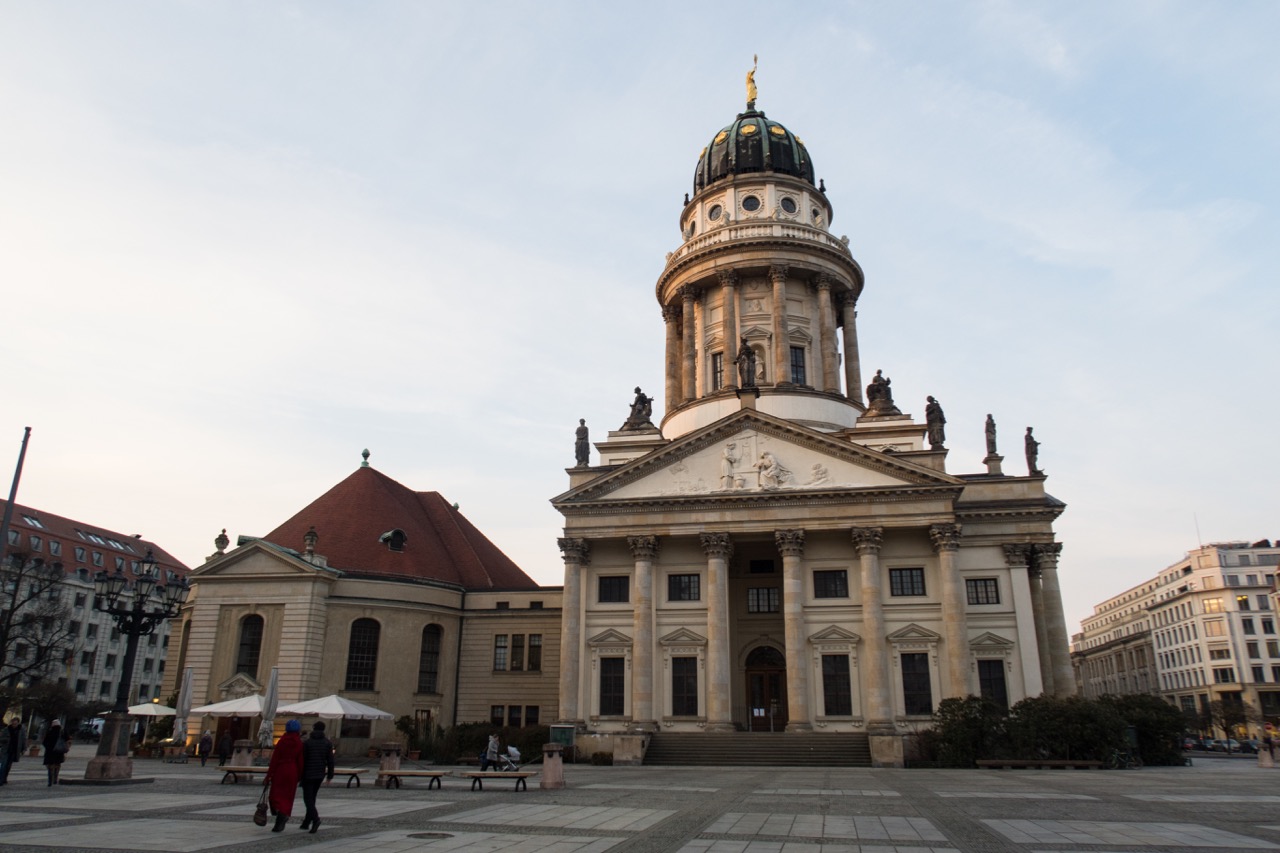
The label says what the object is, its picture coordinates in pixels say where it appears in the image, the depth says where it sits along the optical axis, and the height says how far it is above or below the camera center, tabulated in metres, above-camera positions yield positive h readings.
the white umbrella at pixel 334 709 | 29.66 +0.38
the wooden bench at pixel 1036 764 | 32.62 -1.27
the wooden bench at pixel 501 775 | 21.59 -1.21
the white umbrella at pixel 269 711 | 30.89 +0.29
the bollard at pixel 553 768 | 23.33 -1.11
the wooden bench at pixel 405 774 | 22.34 -1.25
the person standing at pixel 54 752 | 21.73 -0.78
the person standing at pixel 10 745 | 20.84 -0.66
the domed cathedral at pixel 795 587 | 40.81 +6.30
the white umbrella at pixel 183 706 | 35.22 +0.49
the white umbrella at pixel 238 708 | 32.09 +0.40
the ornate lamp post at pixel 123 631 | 22.72 +2.07
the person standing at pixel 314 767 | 13.77 -0.69
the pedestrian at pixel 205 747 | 35.31 -1.03
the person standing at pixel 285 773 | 13.49 -0.76
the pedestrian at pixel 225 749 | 33.38 -1.04
